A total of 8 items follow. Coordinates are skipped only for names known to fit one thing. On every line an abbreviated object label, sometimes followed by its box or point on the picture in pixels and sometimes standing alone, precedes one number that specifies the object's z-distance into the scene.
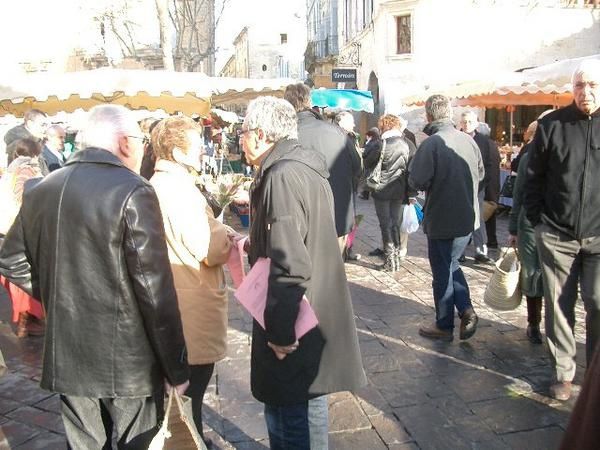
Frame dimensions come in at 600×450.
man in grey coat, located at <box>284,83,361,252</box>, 4.79
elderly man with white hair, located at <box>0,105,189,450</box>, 2.05
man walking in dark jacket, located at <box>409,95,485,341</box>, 4.39
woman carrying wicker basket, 4.34
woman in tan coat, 2.60
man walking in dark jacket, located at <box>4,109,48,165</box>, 6.83
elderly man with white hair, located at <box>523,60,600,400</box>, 3.26
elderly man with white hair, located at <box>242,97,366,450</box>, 2.17
